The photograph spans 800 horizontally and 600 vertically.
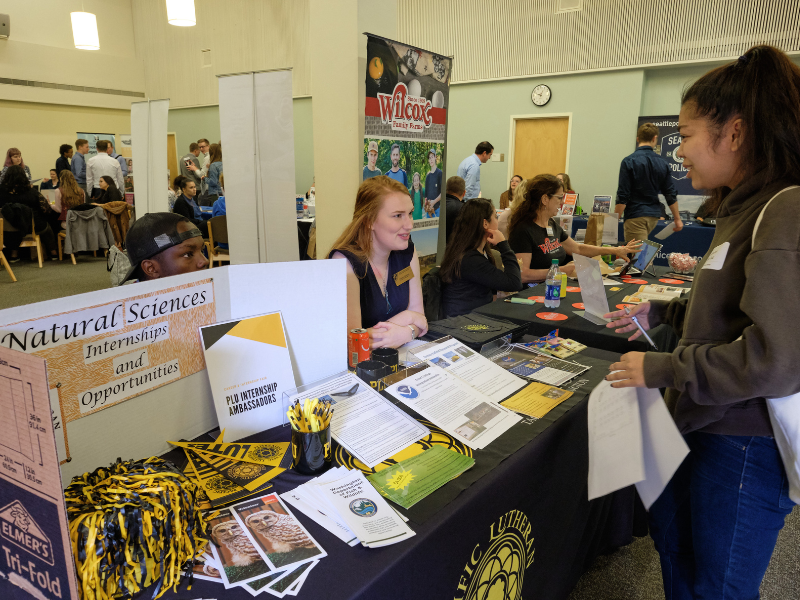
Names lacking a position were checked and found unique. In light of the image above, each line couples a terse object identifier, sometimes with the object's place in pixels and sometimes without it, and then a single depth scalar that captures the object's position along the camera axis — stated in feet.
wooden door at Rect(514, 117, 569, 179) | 25.59
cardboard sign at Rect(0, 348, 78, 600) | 1.98
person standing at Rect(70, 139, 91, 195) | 27.99
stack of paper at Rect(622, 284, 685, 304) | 8.39
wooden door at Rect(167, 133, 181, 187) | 40.09
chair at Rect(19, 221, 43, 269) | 22.54
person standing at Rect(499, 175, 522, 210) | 22.89
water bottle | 8.02
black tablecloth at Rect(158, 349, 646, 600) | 2.56
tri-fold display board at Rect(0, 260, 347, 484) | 2.90
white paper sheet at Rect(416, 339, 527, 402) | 4.54
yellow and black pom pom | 2.18
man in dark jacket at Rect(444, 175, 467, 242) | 14.97
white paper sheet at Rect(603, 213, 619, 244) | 11.97
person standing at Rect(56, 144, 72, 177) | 26.61
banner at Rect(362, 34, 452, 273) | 10.84
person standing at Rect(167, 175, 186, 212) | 21.90
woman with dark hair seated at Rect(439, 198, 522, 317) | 8.83
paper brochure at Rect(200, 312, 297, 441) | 3.68
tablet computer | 10.21
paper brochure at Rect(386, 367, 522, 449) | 3.86
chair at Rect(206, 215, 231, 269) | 18.34
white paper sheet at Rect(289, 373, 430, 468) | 3.55
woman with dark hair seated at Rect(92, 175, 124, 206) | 24.79
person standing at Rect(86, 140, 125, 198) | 25.80
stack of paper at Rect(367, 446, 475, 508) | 3.10
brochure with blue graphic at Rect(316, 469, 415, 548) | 2.72
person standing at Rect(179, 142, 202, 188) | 26.73
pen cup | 3.25
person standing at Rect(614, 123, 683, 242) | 15.60
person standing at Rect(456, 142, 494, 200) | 22.95
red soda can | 4.97
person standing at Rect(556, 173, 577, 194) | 21.07
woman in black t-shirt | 10.12
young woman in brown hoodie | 2.80
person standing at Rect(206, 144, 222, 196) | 23.00
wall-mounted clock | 25.40
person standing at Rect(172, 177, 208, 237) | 21.09
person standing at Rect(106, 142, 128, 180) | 30.66
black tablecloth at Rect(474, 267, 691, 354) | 6.78
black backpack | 9.35
